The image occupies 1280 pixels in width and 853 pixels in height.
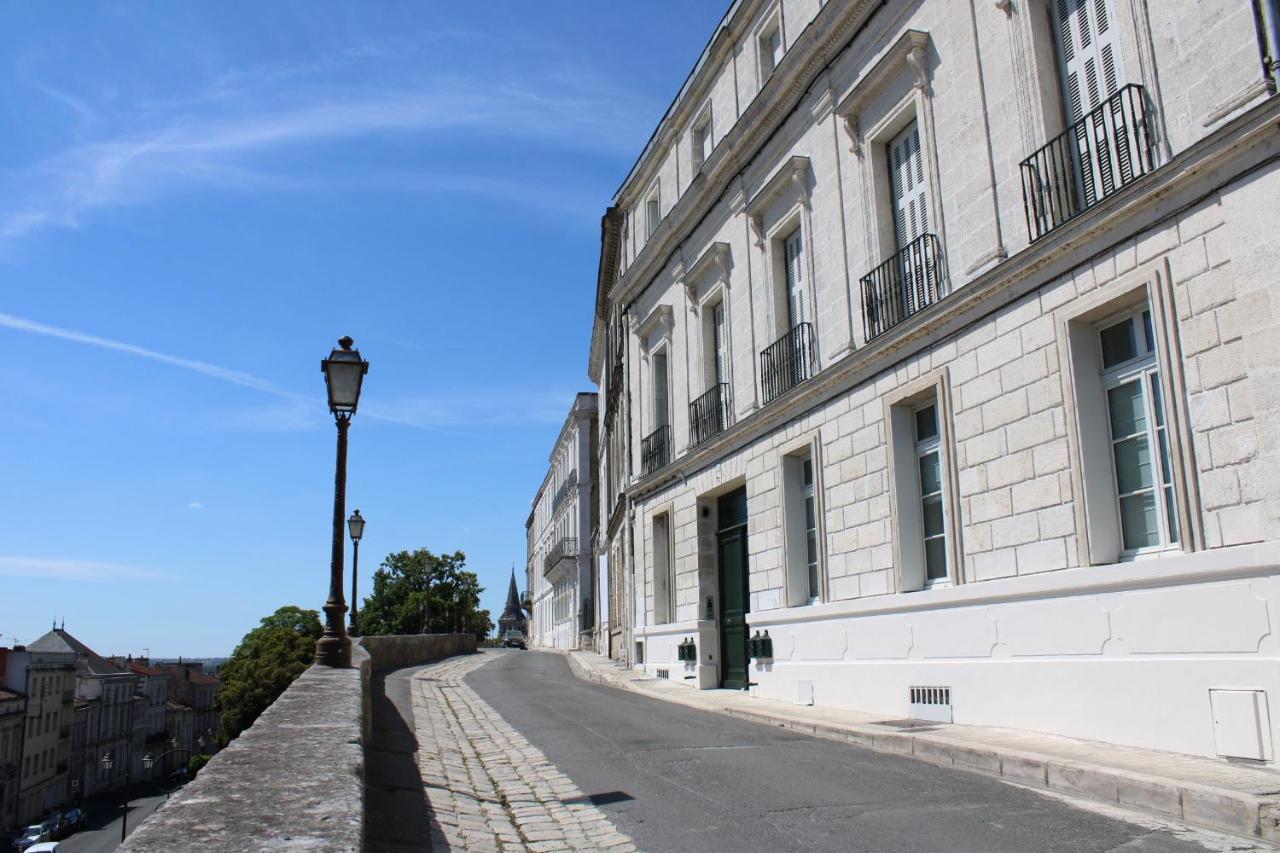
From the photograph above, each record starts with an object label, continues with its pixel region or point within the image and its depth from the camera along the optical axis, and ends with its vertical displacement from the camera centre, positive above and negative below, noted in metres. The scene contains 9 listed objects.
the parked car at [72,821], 71.38 -13.95
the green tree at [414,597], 75.62 +2.08
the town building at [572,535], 51.94 +4.98
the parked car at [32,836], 59.38 -12.45
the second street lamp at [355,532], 23.38 +2.22
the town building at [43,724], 71.88 -7.05
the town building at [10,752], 66.44 -8.16
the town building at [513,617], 114.62 +0.44
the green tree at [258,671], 44.75 -2.04
